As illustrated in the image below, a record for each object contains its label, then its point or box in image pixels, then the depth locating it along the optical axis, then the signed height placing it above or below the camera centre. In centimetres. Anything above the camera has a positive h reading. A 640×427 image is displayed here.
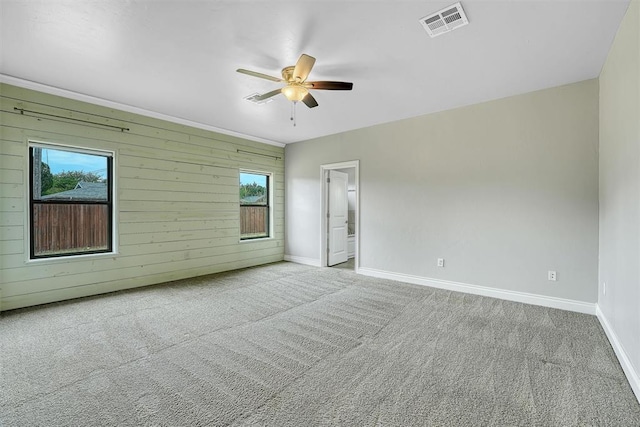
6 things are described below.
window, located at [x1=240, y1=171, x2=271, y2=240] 591 +15
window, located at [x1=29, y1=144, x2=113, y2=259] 356 +16
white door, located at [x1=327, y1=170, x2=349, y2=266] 611 -13
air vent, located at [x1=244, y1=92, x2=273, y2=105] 373 +153
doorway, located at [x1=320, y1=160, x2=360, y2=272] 597 -11
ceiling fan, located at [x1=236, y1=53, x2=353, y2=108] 254 +125
